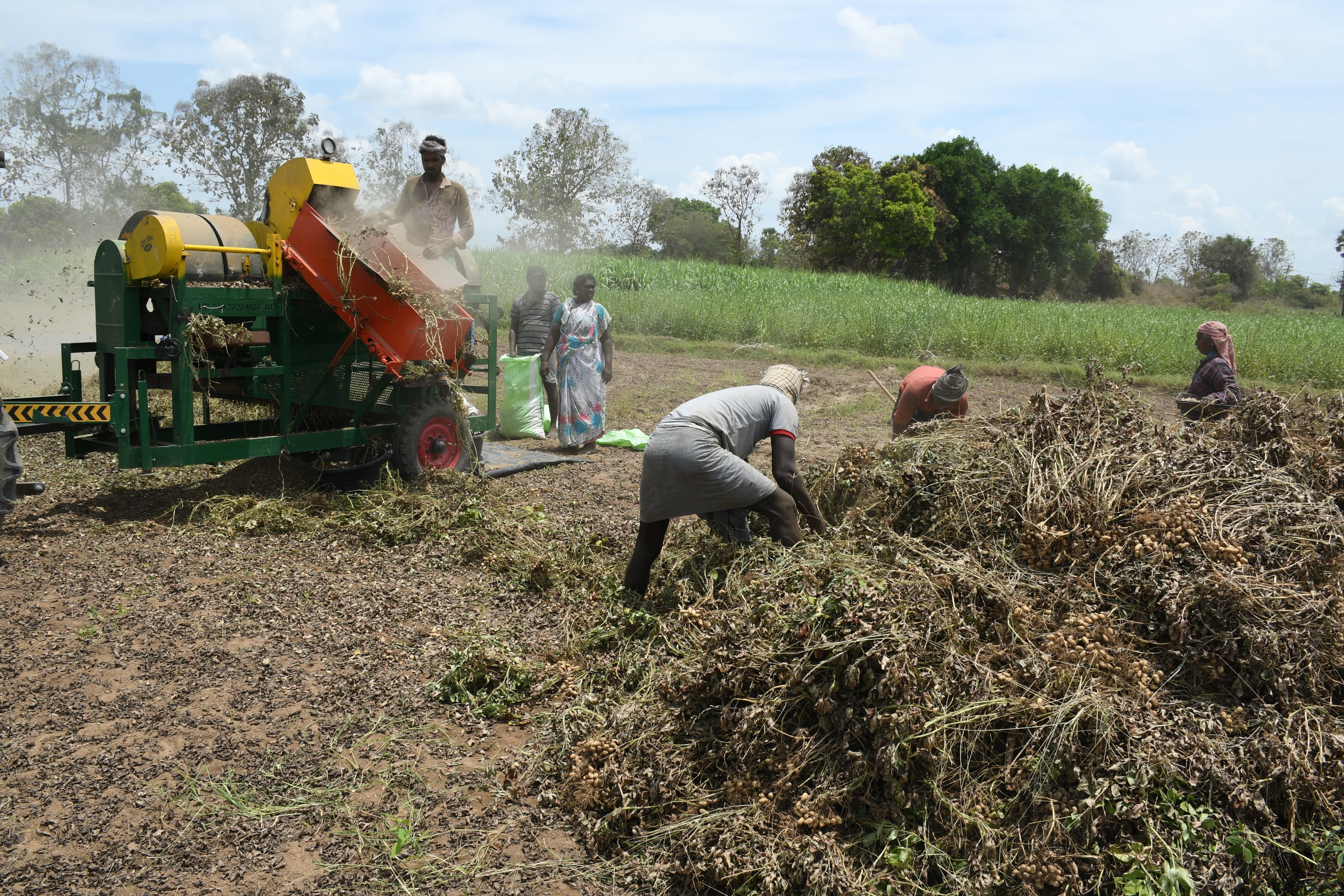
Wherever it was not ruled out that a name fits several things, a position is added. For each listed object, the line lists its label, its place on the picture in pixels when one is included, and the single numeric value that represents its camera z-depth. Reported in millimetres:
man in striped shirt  9156
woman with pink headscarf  6320
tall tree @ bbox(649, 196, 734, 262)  46344
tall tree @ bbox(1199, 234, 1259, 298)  57500
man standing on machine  7031
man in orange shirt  5418
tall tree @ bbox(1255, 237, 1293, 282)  62094
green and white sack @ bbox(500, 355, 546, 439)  9031
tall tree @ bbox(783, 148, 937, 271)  38281
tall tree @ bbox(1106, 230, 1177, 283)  68062
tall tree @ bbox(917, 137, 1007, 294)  43156
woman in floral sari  8602
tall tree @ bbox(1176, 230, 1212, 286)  60656
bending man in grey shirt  4082
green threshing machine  5777
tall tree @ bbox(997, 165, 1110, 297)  45656
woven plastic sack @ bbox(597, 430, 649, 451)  9109
